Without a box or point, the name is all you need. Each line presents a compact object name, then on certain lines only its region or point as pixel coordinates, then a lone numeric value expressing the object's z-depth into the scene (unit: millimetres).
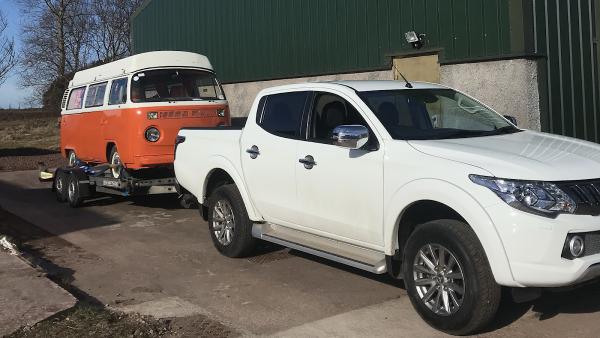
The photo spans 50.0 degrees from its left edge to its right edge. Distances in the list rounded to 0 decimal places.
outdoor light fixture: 11755
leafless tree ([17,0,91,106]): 38281
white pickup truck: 4336
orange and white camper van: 10336
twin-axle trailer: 10422
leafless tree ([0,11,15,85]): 27188
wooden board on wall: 11748
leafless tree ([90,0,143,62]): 39562
